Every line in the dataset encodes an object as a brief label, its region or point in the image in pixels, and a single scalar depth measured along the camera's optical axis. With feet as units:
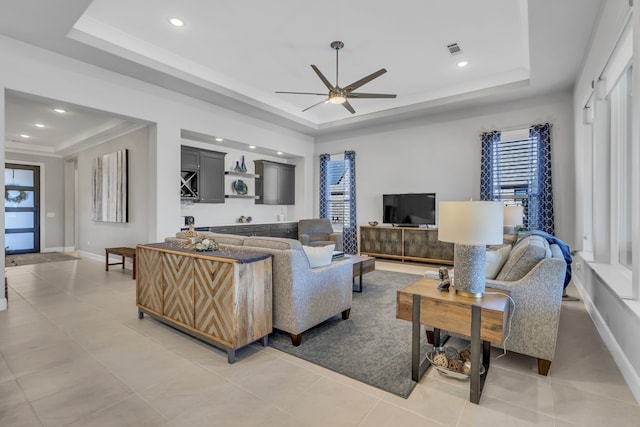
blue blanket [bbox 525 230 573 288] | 12.01
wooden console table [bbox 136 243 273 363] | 7.95
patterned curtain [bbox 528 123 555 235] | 17.35
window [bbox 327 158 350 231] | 25.88
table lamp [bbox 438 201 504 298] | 6.41
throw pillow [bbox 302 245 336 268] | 9.82
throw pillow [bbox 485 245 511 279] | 8.51
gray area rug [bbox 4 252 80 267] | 21.98
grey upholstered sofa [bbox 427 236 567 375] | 7.09
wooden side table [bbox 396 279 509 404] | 6.21
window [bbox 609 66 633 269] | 10.37
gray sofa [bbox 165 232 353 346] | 8.76
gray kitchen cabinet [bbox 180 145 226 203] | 19.52
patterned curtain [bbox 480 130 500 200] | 19.03
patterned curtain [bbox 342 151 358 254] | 25.05
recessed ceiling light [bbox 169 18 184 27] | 12.17
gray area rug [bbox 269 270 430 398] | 7.24
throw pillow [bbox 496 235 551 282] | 7.65
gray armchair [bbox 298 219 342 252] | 22.35
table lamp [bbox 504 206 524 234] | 14.21
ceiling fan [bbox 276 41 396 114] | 13.33
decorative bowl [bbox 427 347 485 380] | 7.00
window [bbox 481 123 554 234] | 17.46
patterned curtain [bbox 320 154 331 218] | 26.76
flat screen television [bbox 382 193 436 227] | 21.17
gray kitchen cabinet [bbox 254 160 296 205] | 24.90
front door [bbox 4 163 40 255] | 26.55
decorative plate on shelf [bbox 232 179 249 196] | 23.58
